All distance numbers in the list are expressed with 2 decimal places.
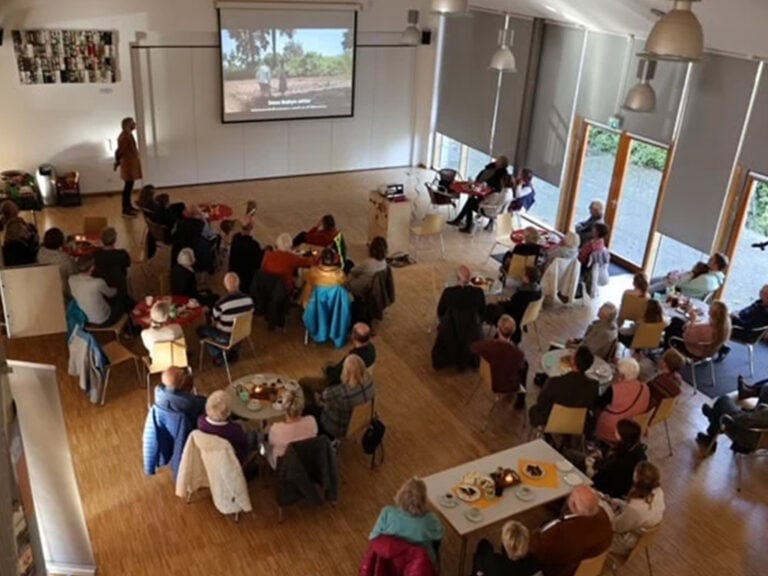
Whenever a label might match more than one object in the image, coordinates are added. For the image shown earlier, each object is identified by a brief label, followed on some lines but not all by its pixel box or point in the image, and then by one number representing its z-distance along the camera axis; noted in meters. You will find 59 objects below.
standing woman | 11.55
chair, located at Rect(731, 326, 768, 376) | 8.12
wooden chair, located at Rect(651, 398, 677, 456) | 6.40
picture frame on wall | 11.35
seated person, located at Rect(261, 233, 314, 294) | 8.31
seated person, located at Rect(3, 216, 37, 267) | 8.37
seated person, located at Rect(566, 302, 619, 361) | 7.34
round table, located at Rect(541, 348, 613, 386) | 6.77
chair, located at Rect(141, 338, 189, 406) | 6.84
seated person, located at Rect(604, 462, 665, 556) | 4.93
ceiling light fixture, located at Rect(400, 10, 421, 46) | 12.70
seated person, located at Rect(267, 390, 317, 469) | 5.61
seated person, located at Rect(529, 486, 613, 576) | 4.63
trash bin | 11.83
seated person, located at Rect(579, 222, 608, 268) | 9.62
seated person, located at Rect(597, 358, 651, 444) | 6.25
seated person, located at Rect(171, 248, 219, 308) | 8.12
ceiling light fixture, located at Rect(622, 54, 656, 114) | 8.65
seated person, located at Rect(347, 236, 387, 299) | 8.44
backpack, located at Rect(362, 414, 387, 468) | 6.45
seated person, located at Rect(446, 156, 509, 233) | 11.68
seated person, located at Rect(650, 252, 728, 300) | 8.58
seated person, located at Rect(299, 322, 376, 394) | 6.45
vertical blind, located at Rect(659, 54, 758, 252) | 8.95
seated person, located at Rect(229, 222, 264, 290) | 8.88
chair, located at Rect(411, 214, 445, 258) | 10.73
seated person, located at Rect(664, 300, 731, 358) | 7.75
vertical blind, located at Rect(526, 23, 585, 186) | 11.43
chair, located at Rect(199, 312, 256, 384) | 7.37
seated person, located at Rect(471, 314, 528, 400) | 6.89
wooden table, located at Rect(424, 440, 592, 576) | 4.93
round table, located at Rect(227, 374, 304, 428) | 5.96
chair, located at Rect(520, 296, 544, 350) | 8.04
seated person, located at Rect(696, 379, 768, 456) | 6.52
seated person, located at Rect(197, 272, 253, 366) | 7.39
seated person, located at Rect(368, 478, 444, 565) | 4.62
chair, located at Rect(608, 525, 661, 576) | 4.99
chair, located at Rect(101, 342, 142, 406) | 7.13
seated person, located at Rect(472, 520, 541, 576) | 4.27
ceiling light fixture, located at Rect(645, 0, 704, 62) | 4.08
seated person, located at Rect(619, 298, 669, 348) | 7.91
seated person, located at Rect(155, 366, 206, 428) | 5.68
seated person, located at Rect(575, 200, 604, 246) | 10.01
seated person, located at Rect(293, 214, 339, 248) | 9.17
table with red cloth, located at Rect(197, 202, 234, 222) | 9.98
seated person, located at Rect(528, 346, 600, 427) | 6.14
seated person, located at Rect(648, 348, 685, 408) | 6.39
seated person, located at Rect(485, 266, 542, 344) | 8.06
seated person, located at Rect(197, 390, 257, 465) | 5.45
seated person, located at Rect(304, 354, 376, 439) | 5.96
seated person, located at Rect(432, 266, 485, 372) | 7.76
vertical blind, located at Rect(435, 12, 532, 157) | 12.46
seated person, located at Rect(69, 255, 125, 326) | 7.39
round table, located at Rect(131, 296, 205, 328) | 7.25
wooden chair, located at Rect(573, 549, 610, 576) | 4.68
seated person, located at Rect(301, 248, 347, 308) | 8.00
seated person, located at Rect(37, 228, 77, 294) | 8.05
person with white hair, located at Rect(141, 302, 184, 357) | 6.78
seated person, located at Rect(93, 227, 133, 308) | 7.82
